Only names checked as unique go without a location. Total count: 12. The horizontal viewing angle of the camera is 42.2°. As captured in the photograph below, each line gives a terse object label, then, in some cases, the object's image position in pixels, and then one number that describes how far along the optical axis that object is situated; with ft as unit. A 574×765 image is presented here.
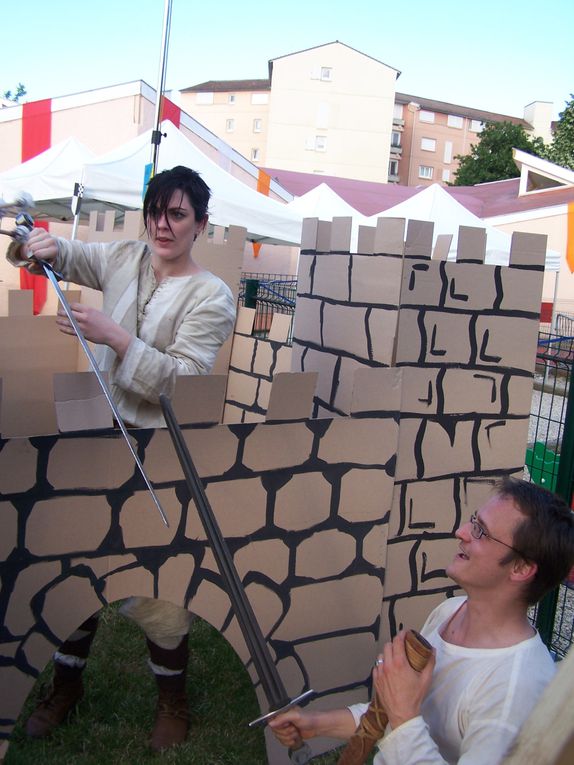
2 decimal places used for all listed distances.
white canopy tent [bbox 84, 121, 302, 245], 27.27
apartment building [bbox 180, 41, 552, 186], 135.64
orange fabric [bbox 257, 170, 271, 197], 53.42
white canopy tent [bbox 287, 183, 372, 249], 41.27
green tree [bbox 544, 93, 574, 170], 89.35
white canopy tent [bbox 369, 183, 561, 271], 35.04
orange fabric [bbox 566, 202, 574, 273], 64.56
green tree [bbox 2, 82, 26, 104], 174.63
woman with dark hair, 6.69
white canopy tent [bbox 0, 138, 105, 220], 29.53
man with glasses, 4.56
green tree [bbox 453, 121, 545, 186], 123.34
